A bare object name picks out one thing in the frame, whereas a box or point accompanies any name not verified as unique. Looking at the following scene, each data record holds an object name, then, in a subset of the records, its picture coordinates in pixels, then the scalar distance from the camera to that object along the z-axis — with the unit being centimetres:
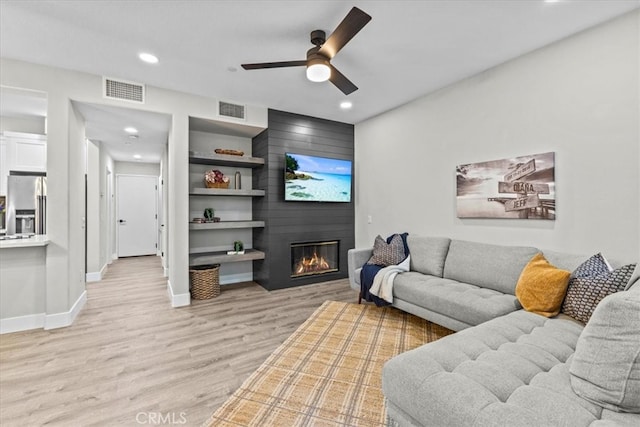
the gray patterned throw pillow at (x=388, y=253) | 347
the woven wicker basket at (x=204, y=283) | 388
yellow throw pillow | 205
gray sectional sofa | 103
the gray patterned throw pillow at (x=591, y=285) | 184
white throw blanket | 307
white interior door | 718
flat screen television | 433
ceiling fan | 203
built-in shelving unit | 407
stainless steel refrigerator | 362
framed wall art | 266
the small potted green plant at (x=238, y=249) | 428
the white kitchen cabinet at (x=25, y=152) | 367
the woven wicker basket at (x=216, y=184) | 419
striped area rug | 168
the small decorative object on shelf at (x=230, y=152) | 409
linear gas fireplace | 460
